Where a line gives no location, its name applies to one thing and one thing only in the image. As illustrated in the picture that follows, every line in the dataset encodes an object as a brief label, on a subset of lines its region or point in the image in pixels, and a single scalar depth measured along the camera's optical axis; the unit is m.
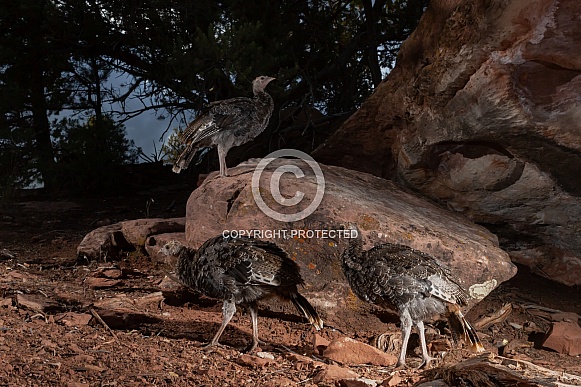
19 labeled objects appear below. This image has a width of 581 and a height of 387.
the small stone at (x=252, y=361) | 3.35
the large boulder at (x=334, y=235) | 4.37
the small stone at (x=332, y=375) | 3.12
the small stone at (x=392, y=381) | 3.12
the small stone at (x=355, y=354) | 3.58
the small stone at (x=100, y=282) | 5.21
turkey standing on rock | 5.62
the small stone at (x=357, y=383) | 3.00
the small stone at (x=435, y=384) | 3.02
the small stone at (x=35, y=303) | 4.09
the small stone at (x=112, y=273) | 5.57
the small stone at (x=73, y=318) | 3.78
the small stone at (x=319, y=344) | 3.79
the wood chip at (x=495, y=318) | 4.84
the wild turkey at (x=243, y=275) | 3.77
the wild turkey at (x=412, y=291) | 3.55
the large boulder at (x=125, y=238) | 6.22
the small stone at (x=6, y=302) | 4.04
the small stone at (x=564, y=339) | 4.51
